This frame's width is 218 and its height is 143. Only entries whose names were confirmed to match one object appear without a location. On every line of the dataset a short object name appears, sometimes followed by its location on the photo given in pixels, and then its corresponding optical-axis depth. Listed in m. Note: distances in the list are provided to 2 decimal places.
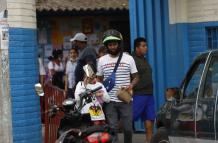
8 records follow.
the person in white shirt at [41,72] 15.24
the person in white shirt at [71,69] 12.77
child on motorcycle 8.56
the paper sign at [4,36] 7.75
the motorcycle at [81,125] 7.86
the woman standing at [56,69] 14.98
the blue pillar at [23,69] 10.59
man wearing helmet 9.29
